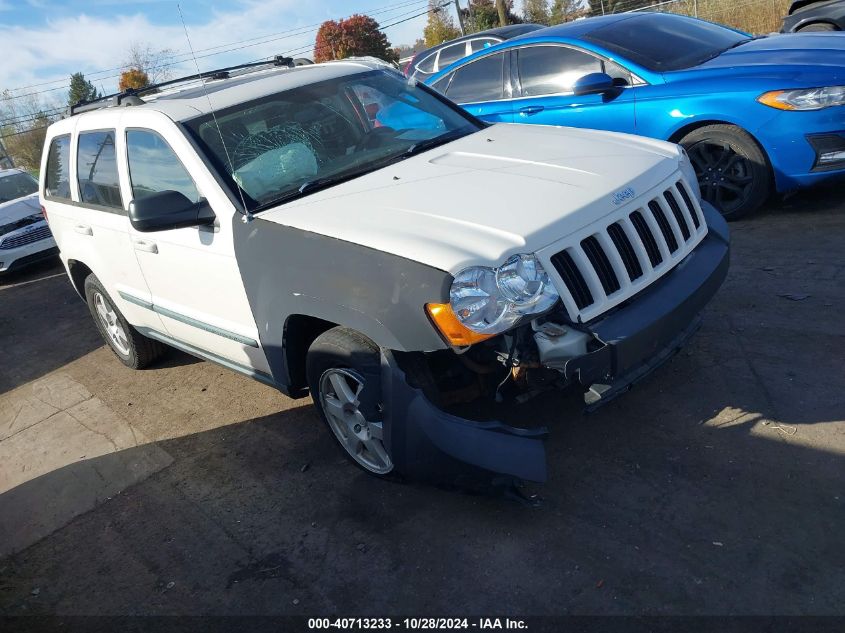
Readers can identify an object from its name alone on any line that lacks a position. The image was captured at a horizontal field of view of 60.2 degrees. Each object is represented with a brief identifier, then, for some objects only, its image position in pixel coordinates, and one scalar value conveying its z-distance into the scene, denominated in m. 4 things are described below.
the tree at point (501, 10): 26.42
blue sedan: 5.23
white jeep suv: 2.86
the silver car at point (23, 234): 9.77
